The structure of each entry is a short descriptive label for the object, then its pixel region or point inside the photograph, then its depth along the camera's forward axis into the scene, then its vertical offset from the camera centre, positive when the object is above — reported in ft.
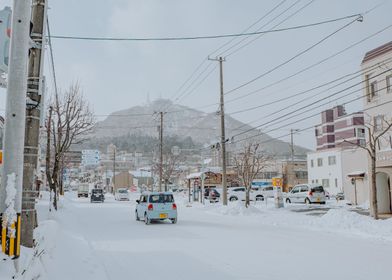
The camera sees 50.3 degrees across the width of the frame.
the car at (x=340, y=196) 153.23 -4.08
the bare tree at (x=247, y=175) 109.40 +2.98
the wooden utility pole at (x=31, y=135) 23.53 +3.16
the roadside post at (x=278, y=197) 111.27 -2.96
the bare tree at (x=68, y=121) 95.30 +15.98
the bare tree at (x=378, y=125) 80.05 +11.58
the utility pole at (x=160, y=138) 157.52 +18.98
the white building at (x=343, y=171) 126.62 +5.59
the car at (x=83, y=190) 244.01 -1.06
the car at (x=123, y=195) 187.82 -3.24
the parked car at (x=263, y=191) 162.05 -1.93
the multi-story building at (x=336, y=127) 270.05 +40.54
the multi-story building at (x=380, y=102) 78.74 +16.38
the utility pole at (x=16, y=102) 17.25 +3.64
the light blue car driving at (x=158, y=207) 68.44 -3.25
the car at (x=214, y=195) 153.99 -3.16
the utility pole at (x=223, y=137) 105.70 +12.86
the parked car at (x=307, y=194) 130.21 -2.83
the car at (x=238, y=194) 157.10 -2.84
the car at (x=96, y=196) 165.26 -3.10
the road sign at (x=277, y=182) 106.93 +1.01
